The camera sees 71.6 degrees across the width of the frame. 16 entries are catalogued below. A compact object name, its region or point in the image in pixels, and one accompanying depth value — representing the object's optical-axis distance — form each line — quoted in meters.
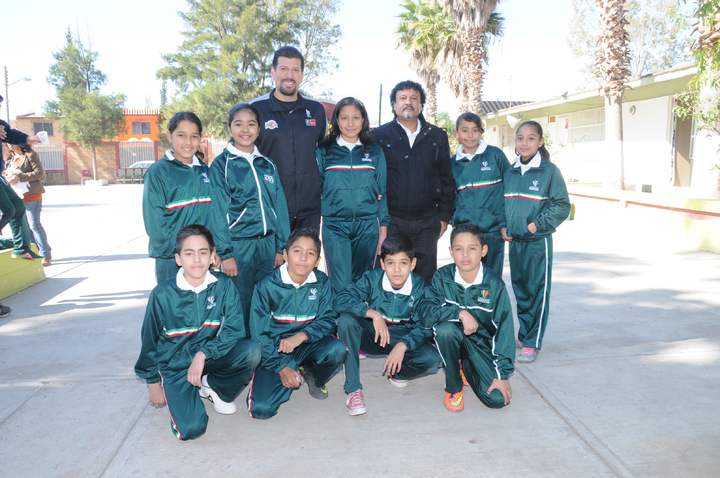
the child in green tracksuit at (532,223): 3.64
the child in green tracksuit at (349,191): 3.67
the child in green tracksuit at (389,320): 3.10
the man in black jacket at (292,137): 3.78
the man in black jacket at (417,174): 3.91
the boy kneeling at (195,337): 2.82
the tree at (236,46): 30.72
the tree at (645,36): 27.79
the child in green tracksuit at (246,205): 3.39
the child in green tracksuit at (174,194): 3.17
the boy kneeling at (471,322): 2.97
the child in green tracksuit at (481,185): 3.81
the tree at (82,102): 31.94
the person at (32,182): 6.81
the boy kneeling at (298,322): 3.06
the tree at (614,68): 11.05
